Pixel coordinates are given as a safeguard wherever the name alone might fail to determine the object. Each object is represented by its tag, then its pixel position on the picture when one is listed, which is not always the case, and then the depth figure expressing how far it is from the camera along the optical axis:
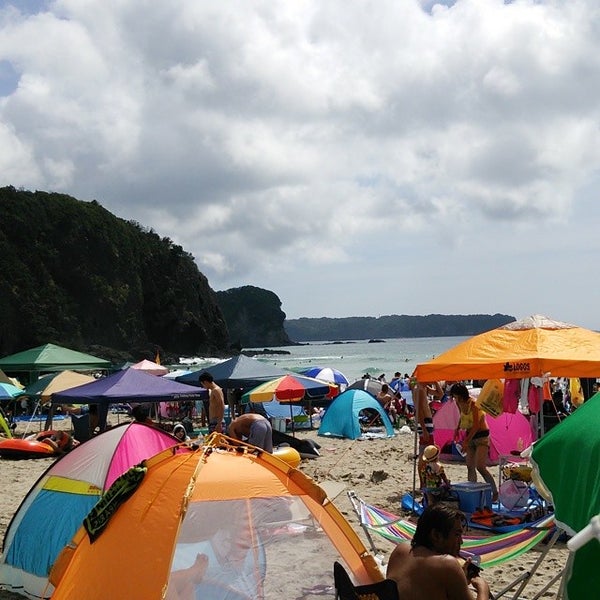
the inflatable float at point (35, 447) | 14.20
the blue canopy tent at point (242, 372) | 16.32
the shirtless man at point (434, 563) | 3.83
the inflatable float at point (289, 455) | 10.60
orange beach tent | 4.63
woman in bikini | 9.13
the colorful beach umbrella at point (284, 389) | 16.41
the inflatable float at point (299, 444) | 14.06
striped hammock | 5.37
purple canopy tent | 12.50
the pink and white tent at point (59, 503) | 6.02
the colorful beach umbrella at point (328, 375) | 24.08
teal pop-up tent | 17.77
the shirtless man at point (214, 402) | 11.29
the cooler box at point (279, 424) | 18.70
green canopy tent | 20.92
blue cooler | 8.45
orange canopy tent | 8.16
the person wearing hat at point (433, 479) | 8.10
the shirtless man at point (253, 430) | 8.85
